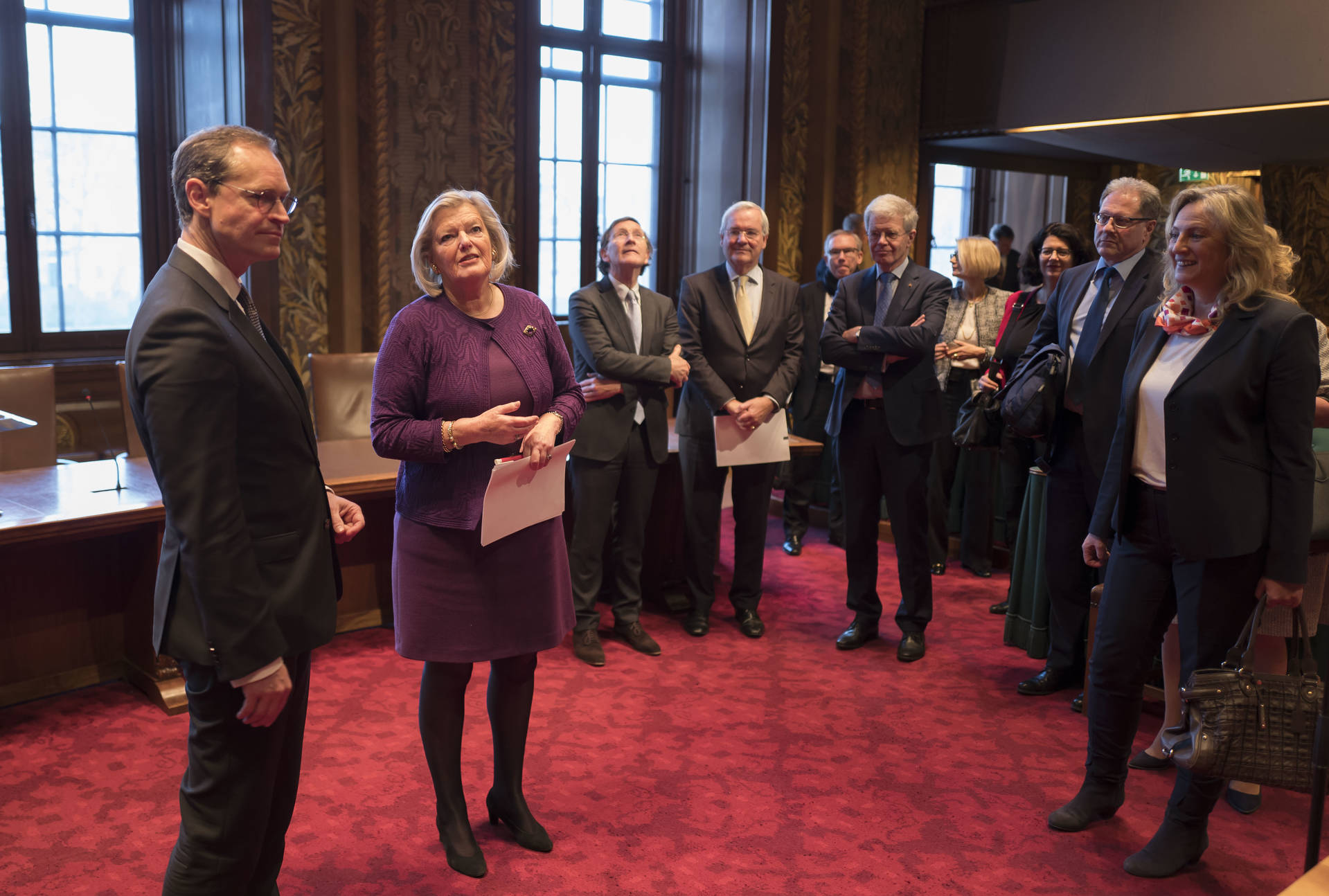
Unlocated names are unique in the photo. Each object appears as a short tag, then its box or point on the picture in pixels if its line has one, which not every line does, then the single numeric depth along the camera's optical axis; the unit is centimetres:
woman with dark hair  368
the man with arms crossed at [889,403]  393
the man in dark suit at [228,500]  156
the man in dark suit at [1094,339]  319
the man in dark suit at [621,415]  395
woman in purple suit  240
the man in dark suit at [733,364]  412
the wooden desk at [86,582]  333
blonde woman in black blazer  238
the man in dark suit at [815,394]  538
